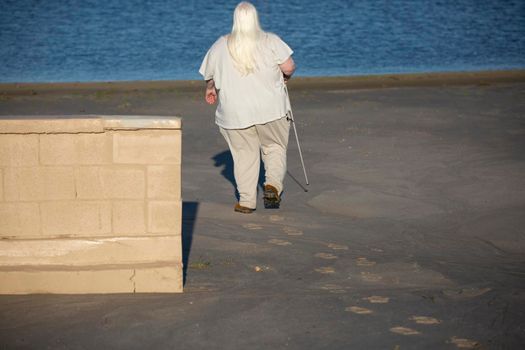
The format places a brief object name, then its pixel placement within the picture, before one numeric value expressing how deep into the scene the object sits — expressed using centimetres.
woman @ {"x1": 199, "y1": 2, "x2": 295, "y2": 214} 1822
